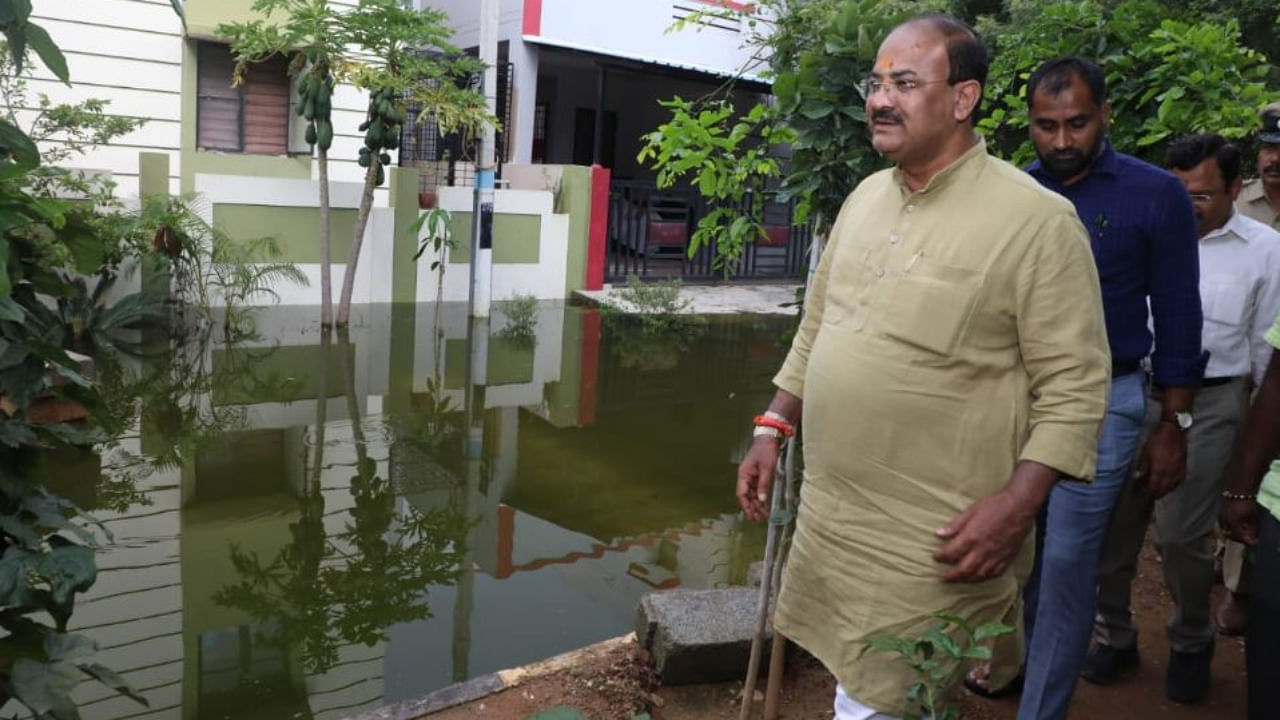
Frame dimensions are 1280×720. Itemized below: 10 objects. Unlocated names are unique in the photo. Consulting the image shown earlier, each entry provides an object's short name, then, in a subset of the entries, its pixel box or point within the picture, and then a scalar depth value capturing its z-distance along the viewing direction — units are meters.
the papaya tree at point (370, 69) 8.96
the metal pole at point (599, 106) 14.64
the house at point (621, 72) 13.91
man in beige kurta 1.91
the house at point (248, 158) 10.23
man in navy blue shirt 2.66
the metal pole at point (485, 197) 10.52
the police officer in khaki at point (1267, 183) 3.36
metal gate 13.63
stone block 3.33
